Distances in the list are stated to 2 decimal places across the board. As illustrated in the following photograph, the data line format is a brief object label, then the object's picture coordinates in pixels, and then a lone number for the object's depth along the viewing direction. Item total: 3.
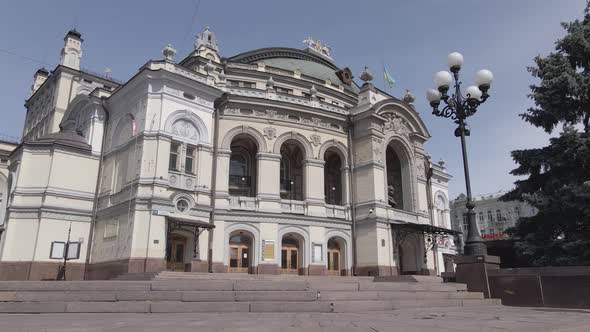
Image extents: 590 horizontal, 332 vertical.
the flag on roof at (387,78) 37.50
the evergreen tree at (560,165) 16.20
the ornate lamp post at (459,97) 15.08
